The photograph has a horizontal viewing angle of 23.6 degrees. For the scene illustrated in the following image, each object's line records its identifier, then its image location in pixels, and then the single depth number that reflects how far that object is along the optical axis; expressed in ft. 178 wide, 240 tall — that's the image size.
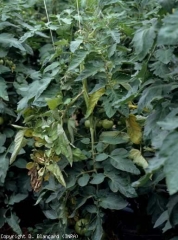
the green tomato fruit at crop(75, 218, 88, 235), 5.61
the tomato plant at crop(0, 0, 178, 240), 5.11
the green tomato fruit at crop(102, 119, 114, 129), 5.63
